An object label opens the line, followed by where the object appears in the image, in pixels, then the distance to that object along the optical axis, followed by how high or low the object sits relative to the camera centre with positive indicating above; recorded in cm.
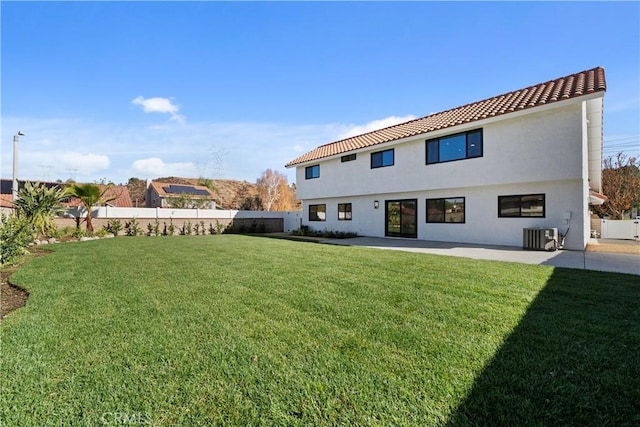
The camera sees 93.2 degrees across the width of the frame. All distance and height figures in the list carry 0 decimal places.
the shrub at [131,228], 1786 -84
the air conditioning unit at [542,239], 1058 -90
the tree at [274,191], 3991 +310
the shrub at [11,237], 702 -57
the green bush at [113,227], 1725 -75
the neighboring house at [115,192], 3053 +233
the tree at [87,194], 1585 +106
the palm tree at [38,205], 1289 +40
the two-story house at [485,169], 1067 +195
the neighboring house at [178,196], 3203 +220
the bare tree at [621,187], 2405 +211
